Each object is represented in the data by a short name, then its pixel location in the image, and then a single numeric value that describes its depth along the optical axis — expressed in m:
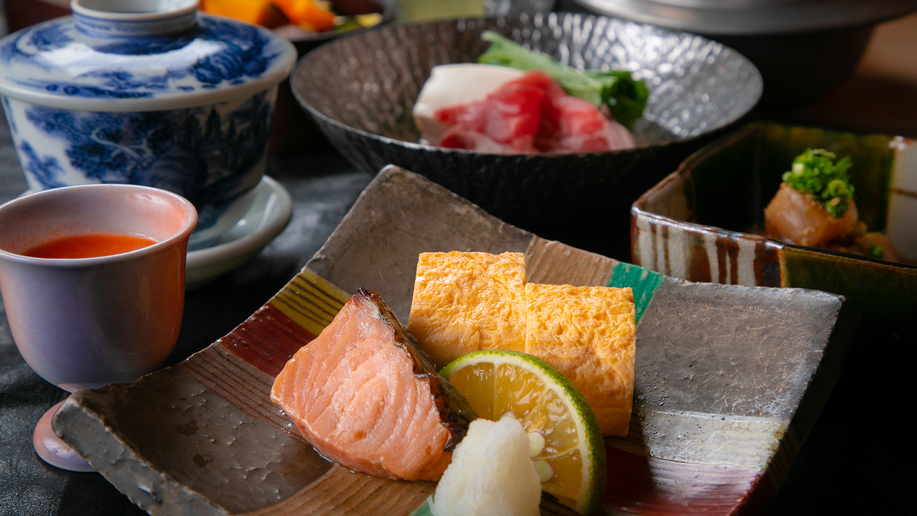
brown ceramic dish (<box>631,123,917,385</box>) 0.48
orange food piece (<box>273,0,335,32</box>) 0.75
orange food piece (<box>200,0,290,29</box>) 0.73
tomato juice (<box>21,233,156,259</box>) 0.48
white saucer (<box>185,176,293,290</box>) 0.54
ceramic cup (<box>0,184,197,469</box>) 0.45
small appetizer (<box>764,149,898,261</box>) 0.53
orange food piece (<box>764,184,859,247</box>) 0.53
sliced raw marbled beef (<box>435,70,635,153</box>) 0.60
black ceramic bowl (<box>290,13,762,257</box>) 0.55
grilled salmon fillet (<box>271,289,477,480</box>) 0.45
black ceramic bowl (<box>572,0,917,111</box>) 0.63
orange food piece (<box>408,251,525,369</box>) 0.48
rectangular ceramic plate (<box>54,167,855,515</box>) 0.44
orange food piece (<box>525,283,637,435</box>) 0.46
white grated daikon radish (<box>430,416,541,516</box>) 0.43
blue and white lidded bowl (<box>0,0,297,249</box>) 0.51
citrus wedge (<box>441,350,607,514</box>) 0.44
